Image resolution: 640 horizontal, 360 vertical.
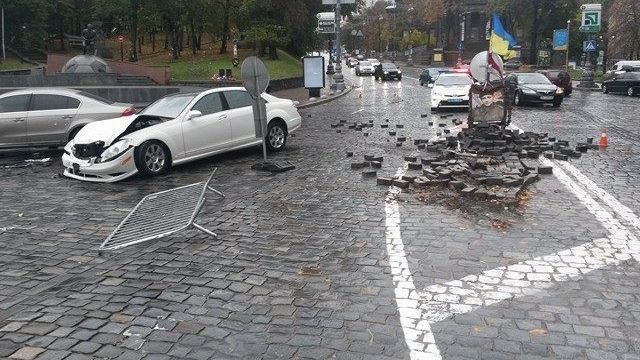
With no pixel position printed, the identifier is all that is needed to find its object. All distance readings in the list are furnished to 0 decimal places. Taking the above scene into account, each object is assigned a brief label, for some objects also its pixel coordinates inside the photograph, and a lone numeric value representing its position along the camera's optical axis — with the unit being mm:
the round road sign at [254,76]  10797
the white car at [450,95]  21922
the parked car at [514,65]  54009
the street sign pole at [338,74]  34219
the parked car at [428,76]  41125
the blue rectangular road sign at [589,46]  37406
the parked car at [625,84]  31641
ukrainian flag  15688
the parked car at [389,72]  51250
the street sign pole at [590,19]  37062
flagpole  15575
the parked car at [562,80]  31470
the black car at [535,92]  24141
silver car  13180
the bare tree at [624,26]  49378
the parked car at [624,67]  37106
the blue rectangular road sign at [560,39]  46359
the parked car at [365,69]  63609
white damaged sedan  10367
